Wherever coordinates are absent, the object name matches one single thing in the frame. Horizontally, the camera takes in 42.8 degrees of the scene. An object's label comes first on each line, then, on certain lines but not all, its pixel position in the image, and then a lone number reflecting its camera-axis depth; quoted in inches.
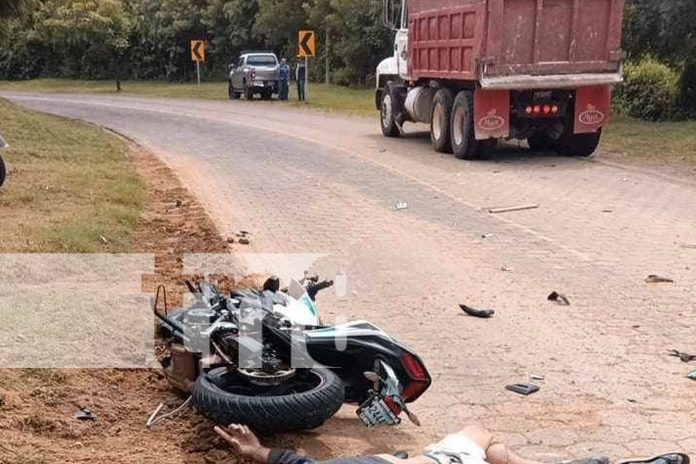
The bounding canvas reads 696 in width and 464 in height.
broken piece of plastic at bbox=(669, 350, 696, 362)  226.2
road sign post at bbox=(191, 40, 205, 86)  1616.6
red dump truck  575.8
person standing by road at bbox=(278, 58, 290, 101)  1316.4
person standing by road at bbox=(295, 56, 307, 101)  1254.3
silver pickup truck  1327.5
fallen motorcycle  168.2
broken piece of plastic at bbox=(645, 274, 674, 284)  299.6
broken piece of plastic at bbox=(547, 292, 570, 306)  276.3
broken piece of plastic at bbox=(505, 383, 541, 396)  206.4
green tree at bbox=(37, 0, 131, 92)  1652.3
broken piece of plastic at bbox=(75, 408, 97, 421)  181.8
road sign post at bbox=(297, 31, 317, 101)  1236.5
